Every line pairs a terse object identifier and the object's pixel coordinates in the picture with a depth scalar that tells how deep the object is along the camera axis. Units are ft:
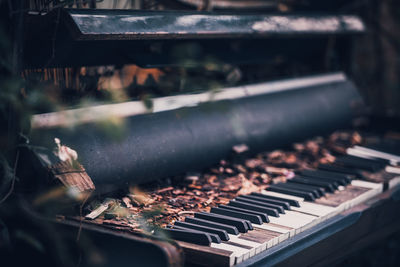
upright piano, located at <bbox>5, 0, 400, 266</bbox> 4.88
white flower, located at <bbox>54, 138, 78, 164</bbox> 4.94
